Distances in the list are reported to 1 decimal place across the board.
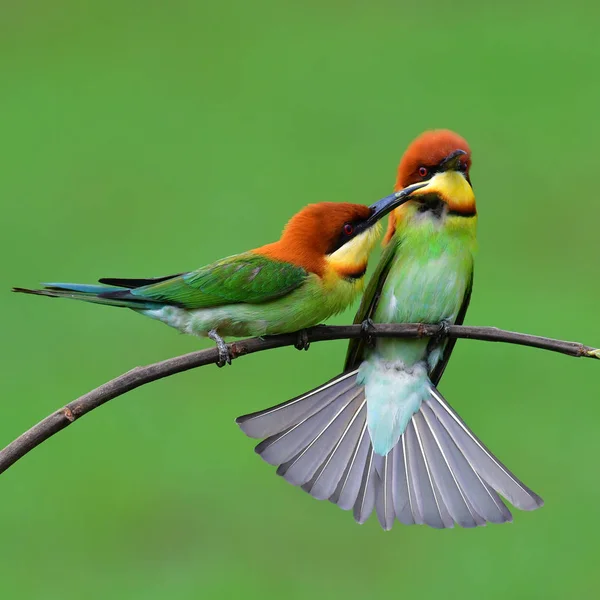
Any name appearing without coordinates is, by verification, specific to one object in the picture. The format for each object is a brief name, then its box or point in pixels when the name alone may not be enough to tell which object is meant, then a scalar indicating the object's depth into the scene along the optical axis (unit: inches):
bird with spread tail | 209.3
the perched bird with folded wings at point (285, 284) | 198.1
